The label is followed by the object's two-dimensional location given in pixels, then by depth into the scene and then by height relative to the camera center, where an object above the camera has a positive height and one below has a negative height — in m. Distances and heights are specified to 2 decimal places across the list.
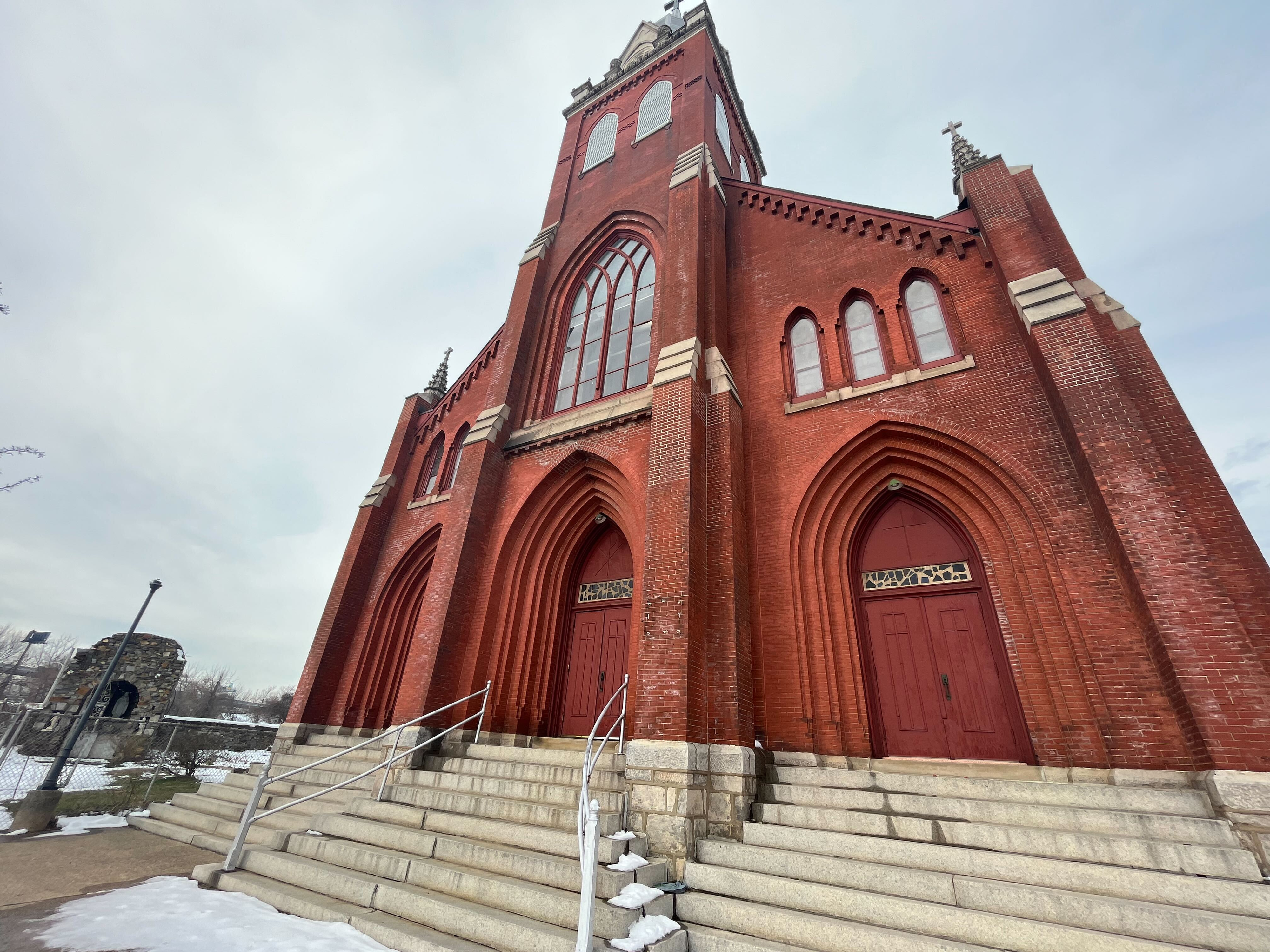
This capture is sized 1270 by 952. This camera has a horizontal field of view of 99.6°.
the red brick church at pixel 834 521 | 5.62 +3.26
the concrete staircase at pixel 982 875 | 3.54 -0.58
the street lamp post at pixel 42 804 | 8.02 -0.96
